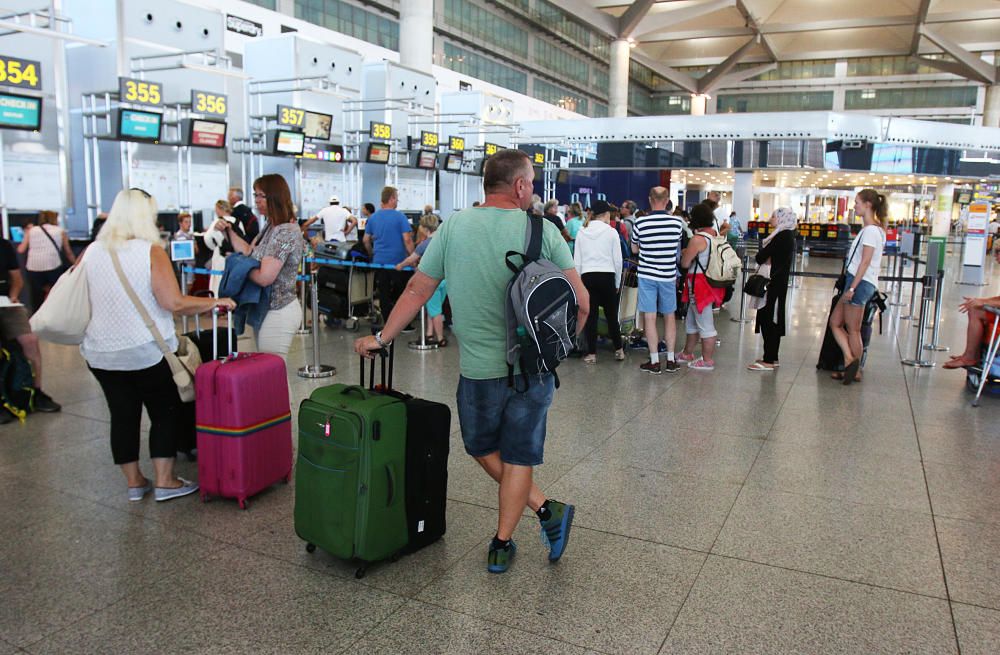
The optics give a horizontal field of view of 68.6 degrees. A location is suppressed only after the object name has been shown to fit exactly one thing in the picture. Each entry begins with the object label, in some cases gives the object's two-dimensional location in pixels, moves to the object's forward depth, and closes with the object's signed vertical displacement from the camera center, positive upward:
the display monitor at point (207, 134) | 12.84 +1.33
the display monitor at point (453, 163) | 20.34 +1.47
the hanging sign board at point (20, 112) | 10.19 +1.27
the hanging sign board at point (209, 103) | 12.84 +1.87
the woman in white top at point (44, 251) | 8.71 -0.55
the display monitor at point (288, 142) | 14.64 +1.39
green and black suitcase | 2.89 -1.04
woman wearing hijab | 7.27 -0.50
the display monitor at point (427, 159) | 19.11 +1.47
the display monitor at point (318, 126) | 15.46 +1.84
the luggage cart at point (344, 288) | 9.52 -0.98
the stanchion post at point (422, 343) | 8.18 -1.45
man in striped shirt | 6.94 -0.41
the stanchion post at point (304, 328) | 9.10 -1.45
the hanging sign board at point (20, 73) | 10.21 +1.84
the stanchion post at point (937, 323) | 8.22 -1.10
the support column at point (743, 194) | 27.52 +1.15
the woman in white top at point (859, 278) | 6.49 -0.45
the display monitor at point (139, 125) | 11.60 +1.31
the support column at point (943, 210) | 30.84 +0.90
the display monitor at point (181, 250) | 9.05 -0.52
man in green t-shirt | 2.86 -0.37
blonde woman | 3.55 -0.53
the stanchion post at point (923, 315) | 7.69 -0.94
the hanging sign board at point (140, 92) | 11.72 +1.86
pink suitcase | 3.61 -1.06
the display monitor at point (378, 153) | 17.42 +1.44
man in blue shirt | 8.86 -0.35
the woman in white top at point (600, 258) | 7.38 -0.38
